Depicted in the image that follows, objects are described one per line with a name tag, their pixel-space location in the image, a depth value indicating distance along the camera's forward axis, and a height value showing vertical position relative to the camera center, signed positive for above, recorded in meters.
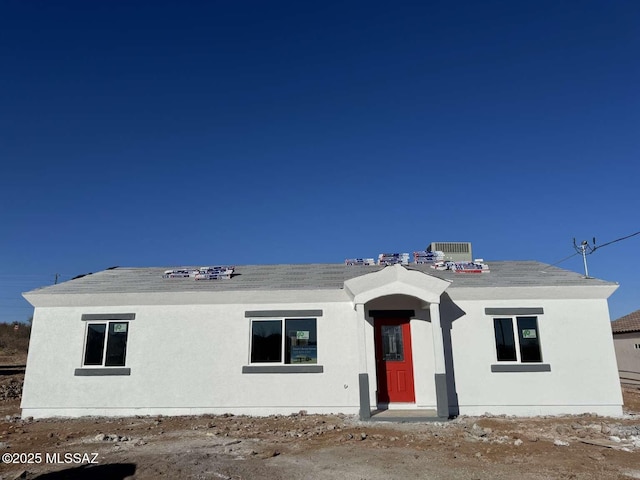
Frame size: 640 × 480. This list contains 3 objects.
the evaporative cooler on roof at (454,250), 15.77 +3.47
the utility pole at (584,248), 13.79 +3.05
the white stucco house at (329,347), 11.63 +0.03
